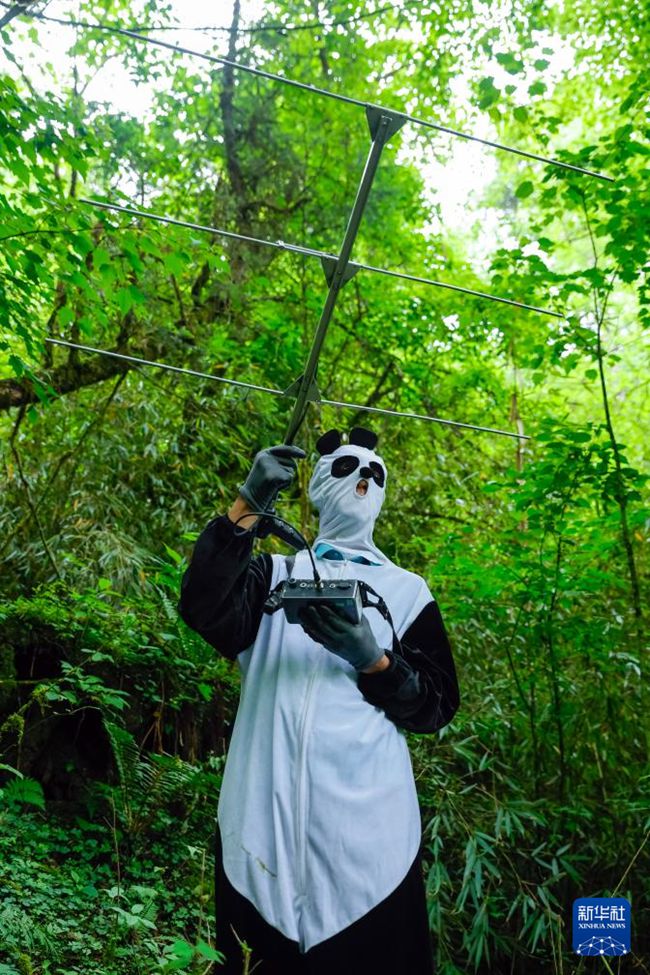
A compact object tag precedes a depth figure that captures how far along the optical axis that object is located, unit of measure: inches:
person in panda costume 61.8
